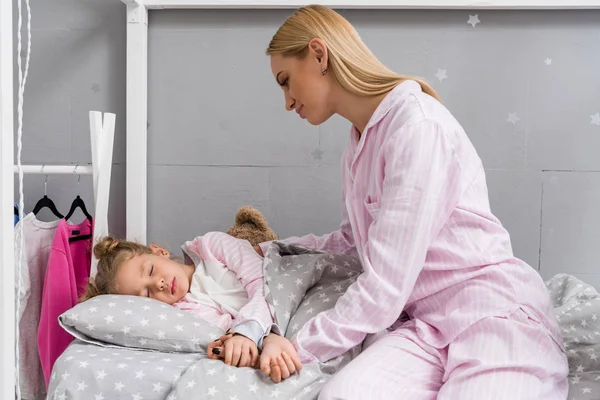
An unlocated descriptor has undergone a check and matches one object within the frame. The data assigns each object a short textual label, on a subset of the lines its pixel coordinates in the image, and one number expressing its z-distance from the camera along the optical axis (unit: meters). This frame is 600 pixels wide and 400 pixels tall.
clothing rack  1.55
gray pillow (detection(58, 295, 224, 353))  1.27
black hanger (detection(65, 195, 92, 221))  1.72
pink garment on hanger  1.54
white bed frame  1.84
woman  1.08
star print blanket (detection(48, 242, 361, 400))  1.10
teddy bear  1.76
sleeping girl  1.44
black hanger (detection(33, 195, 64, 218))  1.74
